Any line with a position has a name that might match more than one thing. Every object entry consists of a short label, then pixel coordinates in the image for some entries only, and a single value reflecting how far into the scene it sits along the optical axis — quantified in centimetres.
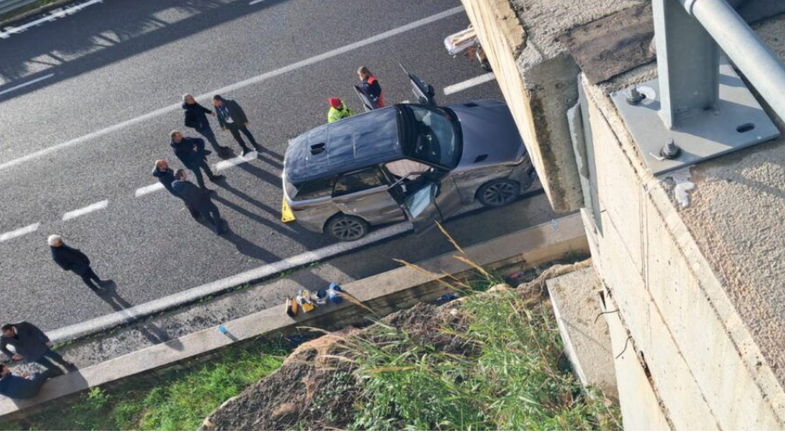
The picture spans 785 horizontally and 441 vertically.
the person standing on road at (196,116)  979
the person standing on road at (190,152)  919
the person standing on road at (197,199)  886
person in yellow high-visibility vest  909
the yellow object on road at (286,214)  923
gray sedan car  798
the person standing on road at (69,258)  854
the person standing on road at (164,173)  909
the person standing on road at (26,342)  787
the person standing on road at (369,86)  943
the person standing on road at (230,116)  959
